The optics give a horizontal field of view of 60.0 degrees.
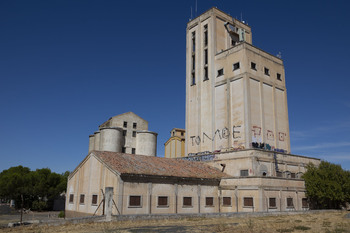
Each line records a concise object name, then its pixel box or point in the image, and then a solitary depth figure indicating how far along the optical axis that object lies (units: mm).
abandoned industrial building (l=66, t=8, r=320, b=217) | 32438
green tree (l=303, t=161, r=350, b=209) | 37562
